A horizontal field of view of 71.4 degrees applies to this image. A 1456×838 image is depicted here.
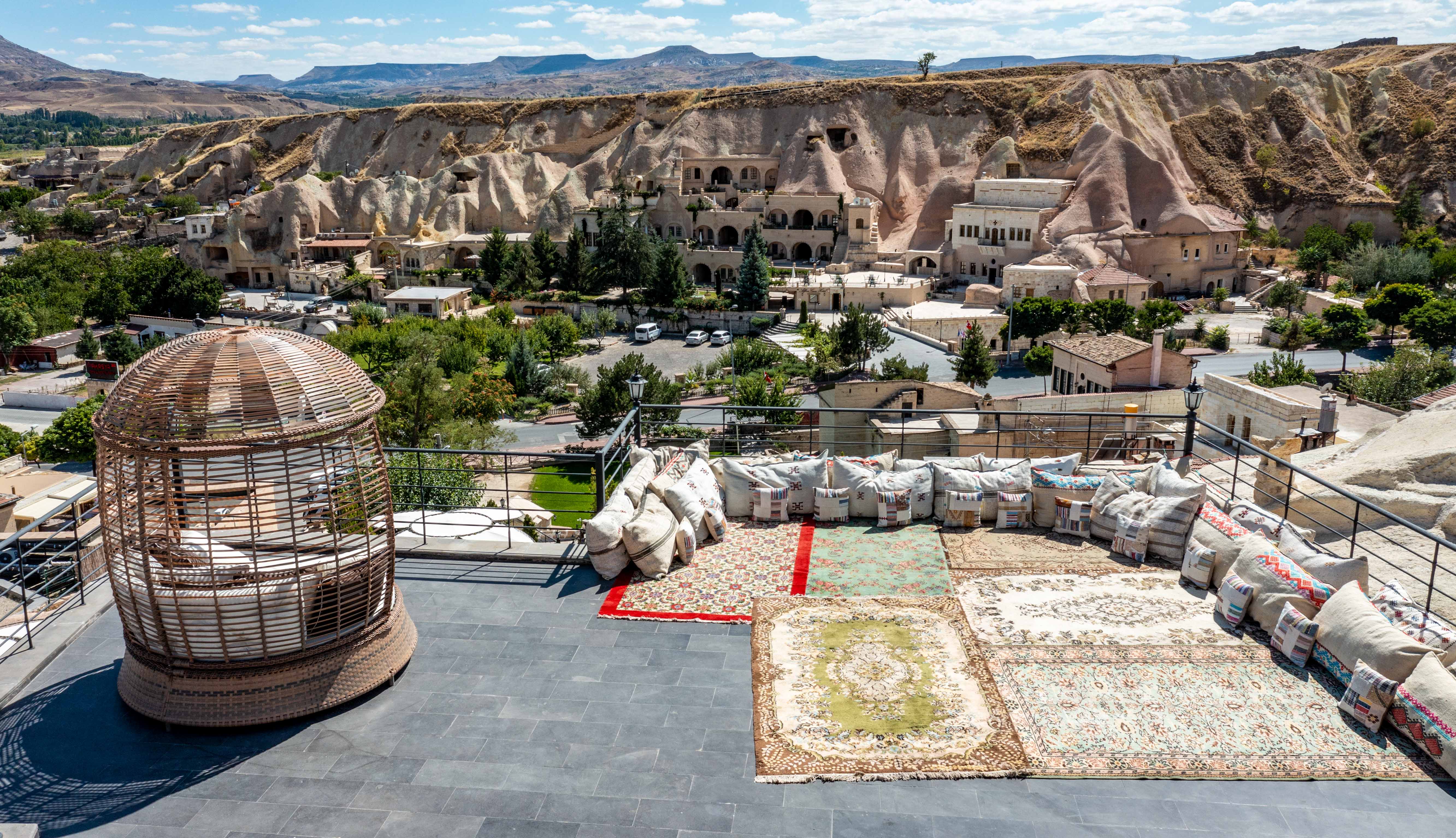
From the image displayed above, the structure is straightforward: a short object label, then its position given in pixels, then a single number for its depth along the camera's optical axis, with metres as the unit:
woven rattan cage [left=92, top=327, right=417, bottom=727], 5.40
